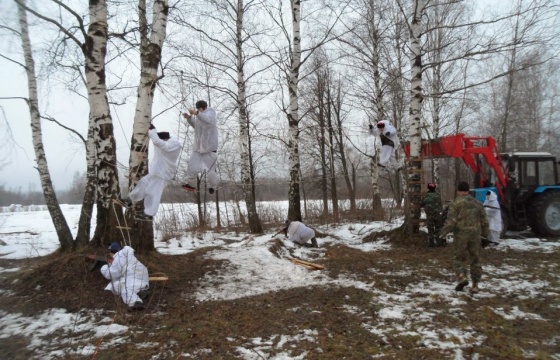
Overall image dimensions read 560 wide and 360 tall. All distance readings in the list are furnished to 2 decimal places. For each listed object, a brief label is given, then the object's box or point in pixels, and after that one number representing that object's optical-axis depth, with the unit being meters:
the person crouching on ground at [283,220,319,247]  9.50
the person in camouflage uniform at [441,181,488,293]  5.68
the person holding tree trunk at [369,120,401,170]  8.41
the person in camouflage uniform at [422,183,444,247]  8.91
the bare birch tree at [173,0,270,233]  12.25
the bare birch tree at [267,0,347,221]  10.98
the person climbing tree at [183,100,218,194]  5.88
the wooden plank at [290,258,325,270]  7.41
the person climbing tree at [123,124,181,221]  5.67
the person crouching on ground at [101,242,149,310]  5.16
